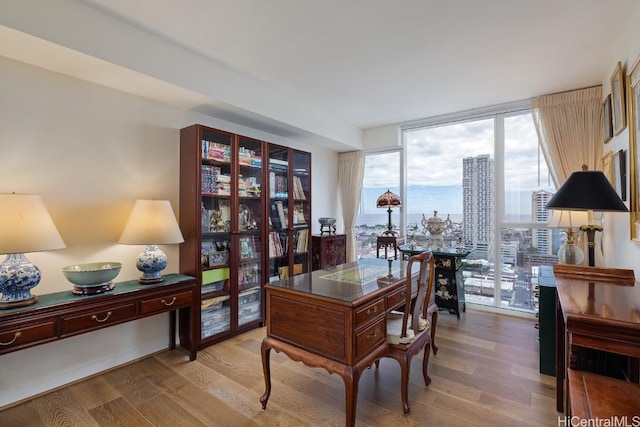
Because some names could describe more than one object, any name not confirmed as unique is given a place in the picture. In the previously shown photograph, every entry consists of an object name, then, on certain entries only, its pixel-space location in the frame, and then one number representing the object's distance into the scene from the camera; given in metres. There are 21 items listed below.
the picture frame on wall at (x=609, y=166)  2.49
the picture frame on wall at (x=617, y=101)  2.18
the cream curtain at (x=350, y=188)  4.92
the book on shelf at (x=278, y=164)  3.54
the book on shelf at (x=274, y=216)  3.59
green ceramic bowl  2.08
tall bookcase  2.81
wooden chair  1.88
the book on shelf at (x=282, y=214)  3.69
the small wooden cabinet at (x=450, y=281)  3.61
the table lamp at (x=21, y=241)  1.76
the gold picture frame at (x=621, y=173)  2.13
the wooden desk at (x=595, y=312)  1.15
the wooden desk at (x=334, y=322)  1.62
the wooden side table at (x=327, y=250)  4.22
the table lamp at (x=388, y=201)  4.00
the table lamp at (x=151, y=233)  2.41
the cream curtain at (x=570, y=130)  3.11
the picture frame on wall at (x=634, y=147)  1.84
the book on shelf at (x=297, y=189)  3.89
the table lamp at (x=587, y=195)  1.67
